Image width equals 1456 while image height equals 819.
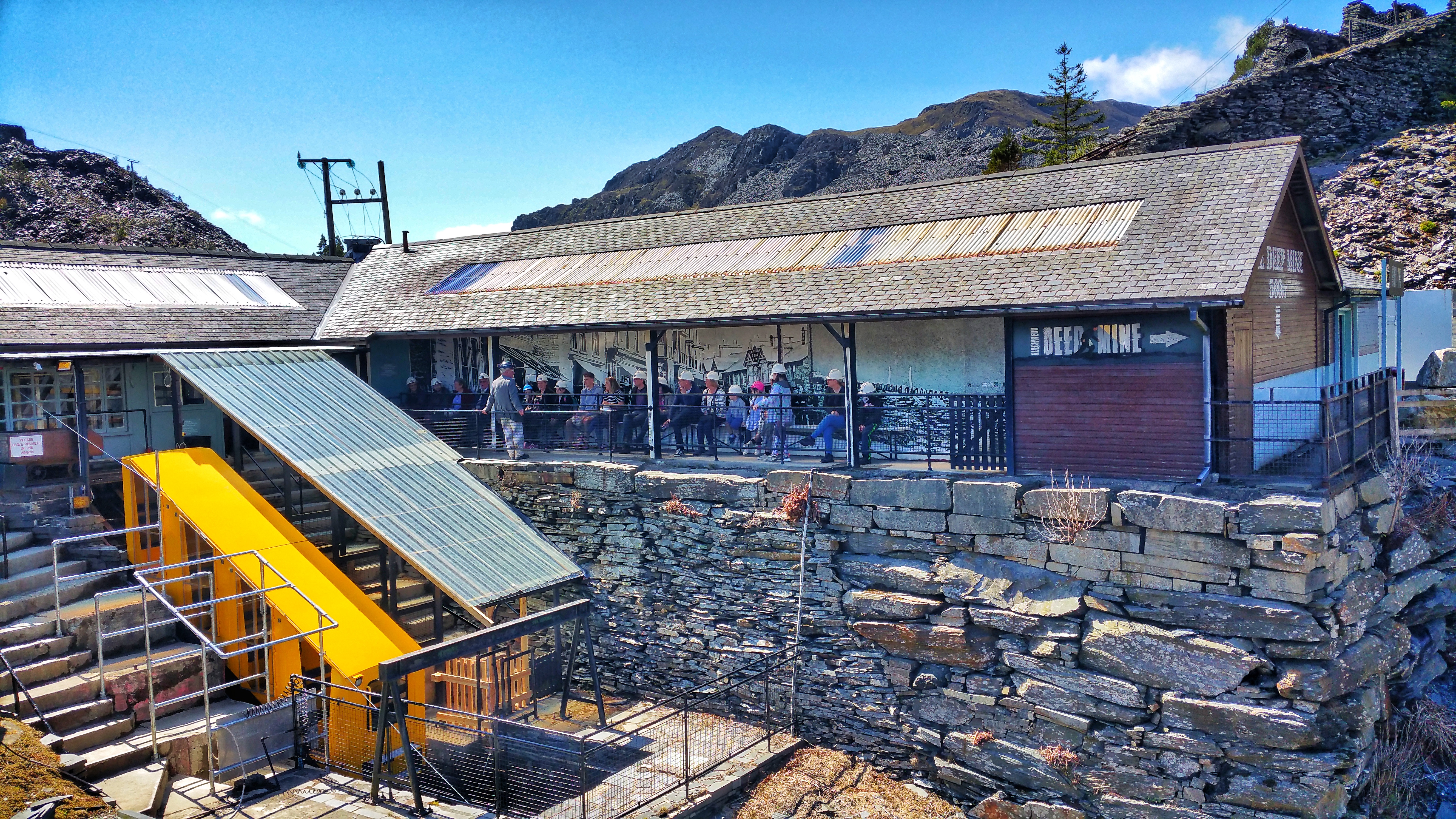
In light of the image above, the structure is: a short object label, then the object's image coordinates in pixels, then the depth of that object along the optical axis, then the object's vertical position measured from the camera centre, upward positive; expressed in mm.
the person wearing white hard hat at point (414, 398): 18000 -331
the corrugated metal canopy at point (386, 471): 12492 -1320
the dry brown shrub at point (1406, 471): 11781 -1637
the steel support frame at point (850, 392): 13195 -373
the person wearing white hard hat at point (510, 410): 15711 -543
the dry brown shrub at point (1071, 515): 10609 -1818
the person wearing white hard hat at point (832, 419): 13664 -773
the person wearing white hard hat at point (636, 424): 15594 -853
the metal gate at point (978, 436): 12164 -981
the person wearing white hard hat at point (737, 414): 14492 -699
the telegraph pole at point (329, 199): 26125 +5299
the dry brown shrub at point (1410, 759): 10523 -4868
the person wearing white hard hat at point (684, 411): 14969 -633
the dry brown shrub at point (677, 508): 13828 -2043
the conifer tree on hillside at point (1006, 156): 34688 +7705
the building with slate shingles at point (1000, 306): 11227 +872
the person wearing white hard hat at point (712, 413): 14523 -667
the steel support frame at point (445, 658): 9703 -3128
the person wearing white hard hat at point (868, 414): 13219 -716
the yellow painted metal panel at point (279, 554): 11297 -2190
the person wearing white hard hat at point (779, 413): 13719 -672
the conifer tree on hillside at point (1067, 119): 36125 +9617
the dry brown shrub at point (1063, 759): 10555 -4577
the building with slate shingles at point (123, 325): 13859 +1101
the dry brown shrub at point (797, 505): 12844 -1898
